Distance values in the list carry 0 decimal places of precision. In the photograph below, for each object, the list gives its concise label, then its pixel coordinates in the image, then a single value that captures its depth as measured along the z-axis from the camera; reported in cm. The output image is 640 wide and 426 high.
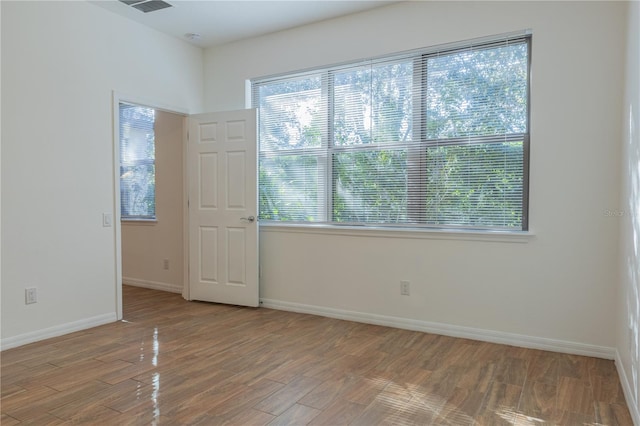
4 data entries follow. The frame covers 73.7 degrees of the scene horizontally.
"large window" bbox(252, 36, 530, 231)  342
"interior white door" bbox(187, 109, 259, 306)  443
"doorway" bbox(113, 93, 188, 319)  527
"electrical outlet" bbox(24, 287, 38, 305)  337
